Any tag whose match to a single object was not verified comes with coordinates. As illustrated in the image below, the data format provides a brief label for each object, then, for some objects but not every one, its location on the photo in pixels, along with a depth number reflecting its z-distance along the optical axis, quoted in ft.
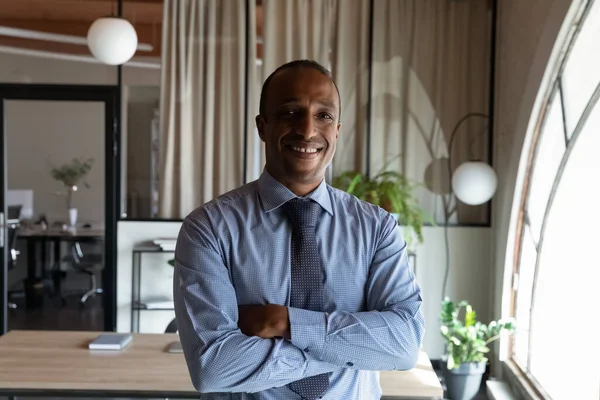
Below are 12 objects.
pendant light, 15.72
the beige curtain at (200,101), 19.04
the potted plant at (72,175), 19.34
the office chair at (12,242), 19.36
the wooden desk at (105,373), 8.36
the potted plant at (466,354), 14.85
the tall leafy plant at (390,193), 17.08
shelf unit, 18.42
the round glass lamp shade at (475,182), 16.46
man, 5.24
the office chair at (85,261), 19.49
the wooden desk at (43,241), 19.42
